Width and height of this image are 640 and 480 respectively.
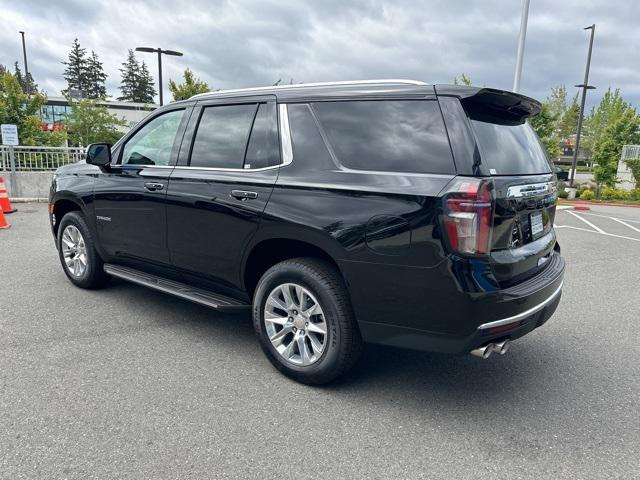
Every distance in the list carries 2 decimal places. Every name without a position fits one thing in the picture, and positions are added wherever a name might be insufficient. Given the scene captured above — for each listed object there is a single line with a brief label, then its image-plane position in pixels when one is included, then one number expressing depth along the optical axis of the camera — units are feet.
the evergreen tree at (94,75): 259.19
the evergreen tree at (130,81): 261.24
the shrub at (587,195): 79.92
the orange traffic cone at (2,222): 27.55
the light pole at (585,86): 79.56
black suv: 8.23
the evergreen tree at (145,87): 263.90
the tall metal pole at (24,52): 139.33
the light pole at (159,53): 59.67
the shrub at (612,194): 79.20
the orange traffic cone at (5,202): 31.98
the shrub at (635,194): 76.82
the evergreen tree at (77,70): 257.14
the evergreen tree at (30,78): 225.60
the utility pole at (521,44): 37.06
